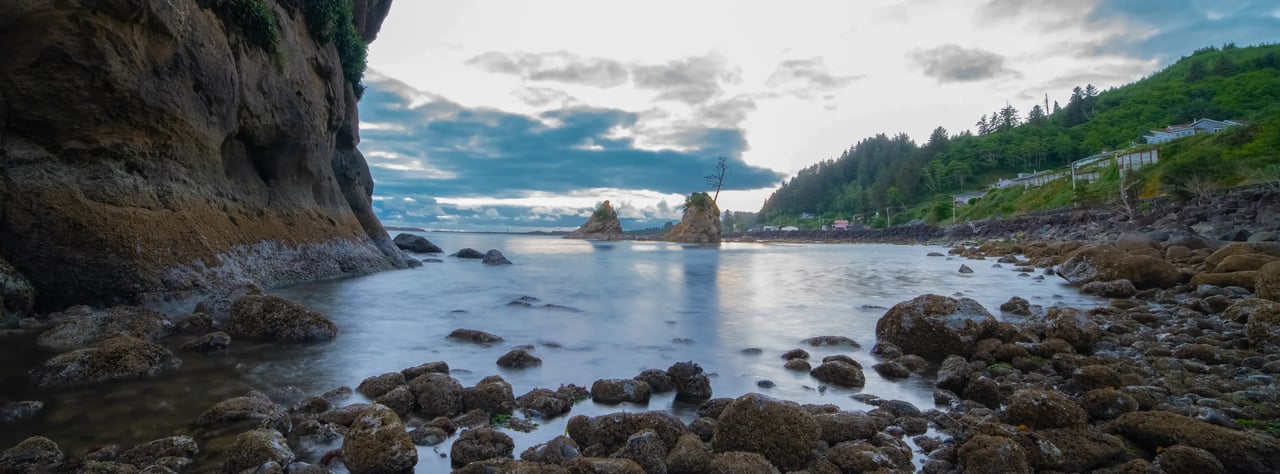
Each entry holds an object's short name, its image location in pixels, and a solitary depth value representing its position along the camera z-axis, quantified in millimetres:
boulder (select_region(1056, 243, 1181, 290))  12750
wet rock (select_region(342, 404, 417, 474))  3738
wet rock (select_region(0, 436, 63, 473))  3555
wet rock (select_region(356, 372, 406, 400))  5656
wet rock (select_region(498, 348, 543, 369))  7230
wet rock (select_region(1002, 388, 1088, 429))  4164
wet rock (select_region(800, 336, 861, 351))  8666
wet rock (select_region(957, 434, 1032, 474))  3486
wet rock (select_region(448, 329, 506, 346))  8984
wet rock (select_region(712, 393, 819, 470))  3849
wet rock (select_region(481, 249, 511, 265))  31625
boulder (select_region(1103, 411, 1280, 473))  3523
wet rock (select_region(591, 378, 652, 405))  5617
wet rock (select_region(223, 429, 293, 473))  3602
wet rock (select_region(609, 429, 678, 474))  3703
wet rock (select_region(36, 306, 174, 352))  7090
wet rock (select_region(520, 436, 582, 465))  3770
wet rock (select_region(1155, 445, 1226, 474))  3437
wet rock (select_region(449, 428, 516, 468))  3943
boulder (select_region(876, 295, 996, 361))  7320
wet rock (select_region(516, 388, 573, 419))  5125
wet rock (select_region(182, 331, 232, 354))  7273
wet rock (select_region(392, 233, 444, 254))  39938
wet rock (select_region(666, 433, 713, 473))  3703
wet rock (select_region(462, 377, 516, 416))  5113
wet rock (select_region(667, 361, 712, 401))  5793
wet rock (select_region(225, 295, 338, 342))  8242
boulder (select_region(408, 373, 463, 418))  5055
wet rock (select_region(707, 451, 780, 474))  3533
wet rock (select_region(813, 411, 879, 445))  4223
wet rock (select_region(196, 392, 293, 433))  4523
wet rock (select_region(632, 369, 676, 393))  5918
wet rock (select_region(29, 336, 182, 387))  5562
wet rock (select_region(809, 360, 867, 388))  6289
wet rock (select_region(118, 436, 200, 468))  3764
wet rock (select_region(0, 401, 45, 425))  4605
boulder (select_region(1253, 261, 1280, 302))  9234
